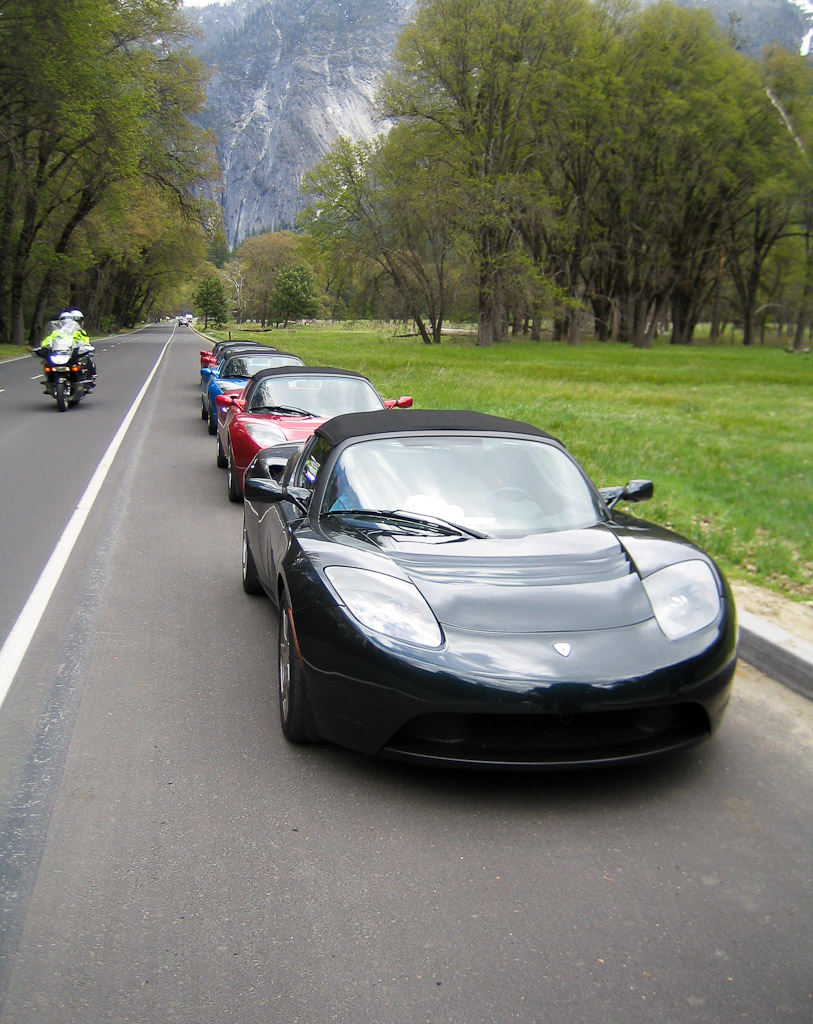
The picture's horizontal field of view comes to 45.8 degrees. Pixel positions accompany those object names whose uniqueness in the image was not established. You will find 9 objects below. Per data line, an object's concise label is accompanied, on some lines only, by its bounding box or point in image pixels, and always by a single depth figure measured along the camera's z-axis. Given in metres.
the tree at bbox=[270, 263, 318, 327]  103.81
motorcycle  19.09
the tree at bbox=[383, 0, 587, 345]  41.53
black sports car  3.45
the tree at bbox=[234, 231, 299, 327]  114.88
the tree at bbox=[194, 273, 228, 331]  116.19
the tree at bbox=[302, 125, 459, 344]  46.00
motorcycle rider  19.12
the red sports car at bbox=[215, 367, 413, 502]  9.53
